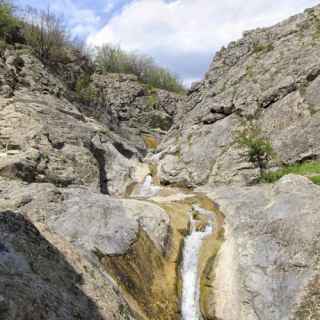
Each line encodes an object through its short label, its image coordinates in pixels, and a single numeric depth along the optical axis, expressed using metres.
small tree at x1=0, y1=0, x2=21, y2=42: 32.81
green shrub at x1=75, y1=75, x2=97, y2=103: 34.53
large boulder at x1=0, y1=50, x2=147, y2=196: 20.01
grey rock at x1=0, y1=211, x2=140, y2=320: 6.87
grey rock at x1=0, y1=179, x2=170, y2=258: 12.51
